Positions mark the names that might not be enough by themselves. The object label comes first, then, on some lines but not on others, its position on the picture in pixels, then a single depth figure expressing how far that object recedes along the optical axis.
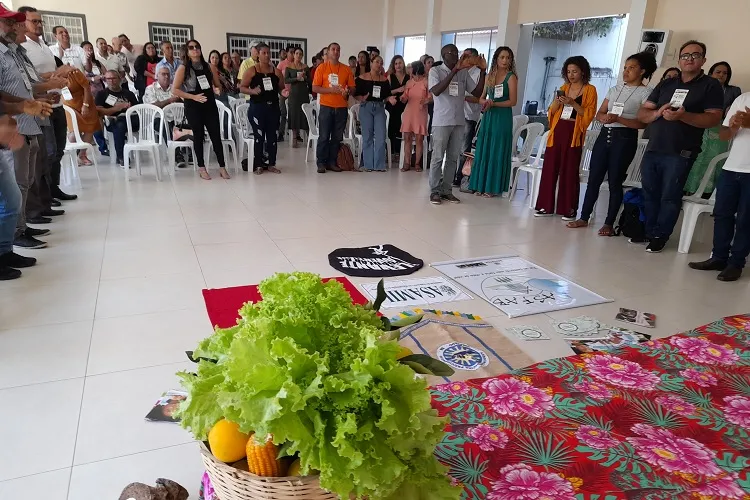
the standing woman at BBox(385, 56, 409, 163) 7.49
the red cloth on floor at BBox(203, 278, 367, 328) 2.57
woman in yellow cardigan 4.52
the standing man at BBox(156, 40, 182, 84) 6.80
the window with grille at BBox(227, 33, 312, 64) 10.85
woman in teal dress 5.20
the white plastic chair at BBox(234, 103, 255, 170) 6.31
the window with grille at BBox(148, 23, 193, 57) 10.20
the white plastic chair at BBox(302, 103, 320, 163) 7.14
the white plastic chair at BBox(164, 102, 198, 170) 5.93
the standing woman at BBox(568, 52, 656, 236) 4.07
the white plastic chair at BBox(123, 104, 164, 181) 5.62
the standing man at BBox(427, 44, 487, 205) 4.94
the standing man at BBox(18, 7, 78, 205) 4.21
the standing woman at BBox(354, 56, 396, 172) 6.65
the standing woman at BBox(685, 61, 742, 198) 4.80
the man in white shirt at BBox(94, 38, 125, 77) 8.57
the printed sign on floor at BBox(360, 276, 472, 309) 2.91
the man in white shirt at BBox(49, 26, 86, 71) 7.64
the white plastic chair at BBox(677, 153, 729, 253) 3.88
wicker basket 0.77
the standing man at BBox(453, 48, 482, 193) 5.59
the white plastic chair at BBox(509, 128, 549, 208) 5.22
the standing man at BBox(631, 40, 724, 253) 3.59
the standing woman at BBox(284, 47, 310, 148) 8.06
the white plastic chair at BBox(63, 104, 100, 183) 5.24
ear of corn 0.77
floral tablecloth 0.99
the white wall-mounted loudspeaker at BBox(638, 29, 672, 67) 5.48
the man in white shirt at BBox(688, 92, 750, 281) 3.33
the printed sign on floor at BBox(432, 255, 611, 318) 2.96
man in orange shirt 6.29
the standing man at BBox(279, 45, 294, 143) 8.32
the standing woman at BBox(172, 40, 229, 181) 5.46
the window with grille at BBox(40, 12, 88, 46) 9.40
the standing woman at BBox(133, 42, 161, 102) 8.17
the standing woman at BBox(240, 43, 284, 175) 5.97
